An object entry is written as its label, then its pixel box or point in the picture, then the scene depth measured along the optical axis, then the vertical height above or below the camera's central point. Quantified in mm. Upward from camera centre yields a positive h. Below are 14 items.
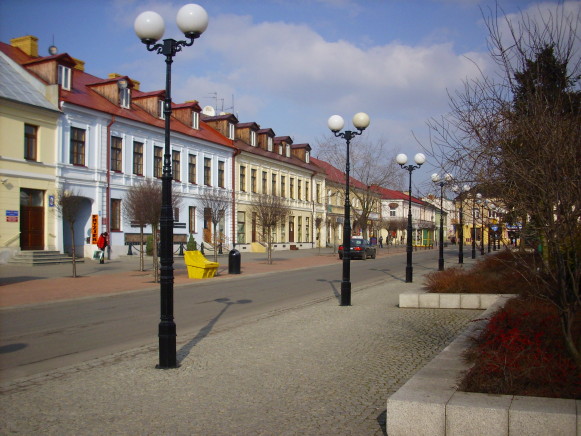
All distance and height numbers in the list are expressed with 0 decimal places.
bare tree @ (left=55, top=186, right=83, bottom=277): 23812 +1108
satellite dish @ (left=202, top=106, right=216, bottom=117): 55938 +11884
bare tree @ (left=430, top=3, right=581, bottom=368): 5070 +664
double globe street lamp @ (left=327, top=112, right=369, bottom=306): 13773 +764
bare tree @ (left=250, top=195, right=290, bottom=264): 34906 +1108
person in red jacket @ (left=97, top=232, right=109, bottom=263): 30153 -707
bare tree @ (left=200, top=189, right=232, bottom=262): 34656 +1702
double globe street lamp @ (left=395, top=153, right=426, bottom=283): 19109 +2302
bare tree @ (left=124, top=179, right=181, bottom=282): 23395 +1186
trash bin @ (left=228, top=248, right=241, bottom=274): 24891 -1440
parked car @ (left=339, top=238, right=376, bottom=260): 40875 -1383
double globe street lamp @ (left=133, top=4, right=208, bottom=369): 7246 +997
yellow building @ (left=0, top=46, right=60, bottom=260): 26984 +3501
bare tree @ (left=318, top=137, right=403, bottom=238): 48625 +4325
